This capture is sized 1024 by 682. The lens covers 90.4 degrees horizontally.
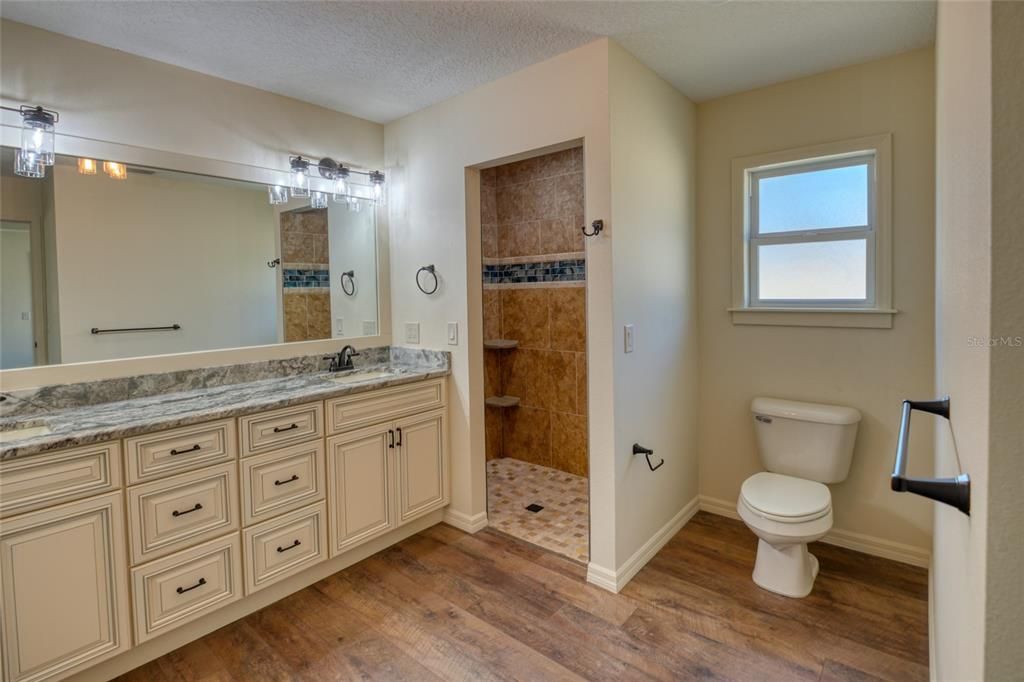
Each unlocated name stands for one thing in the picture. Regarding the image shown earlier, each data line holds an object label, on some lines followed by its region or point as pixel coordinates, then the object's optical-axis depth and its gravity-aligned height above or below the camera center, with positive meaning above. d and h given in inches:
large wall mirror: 78.5 +11.9
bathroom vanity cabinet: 62.5 -28.6
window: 95.7 +16.7
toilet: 84.0 -30.5
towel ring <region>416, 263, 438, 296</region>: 114.3 +12.2
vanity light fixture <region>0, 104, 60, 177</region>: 74.6 +28.4
